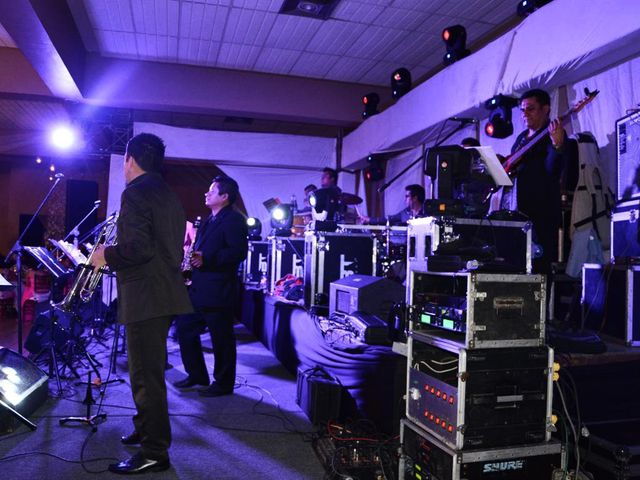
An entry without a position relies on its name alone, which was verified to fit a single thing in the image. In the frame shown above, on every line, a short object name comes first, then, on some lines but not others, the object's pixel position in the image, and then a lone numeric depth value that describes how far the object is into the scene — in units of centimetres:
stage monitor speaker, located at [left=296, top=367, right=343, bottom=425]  322
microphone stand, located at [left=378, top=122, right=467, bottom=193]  598
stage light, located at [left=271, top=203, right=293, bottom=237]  707
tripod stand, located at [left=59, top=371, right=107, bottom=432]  313
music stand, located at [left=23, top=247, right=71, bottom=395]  376
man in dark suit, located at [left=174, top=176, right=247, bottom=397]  392
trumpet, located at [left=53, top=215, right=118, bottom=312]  329
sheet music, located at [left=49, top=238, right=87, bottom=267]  378
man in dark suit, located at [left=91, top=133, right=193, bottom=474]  245
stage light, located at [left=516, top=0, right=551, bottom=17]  455
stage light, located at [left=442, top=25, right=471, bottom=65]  580
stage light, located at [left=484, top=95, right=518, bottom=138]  483
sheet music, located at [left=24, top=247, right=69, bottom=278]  375
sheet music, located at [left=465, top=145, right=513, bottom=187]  270
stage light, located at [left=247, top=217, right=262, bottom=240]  881
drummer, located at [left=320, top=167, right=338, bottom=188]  677
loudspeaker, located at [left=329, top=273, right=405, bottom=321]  378
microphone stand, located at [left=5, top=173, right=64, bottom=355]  400
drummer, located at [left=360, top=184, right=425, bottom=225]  594
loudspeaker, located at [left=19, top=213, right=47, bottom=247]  912
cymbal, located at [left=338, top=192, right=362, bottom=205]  557
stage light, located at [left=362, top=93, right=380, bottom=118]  792
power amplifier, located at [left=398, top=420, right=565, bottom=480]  205
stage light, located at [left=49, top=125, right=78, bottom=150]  823
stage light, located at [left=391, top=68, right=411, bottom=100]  716
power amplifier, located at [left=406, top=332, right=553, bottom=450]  207
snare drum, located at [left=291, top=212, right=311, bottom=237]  730
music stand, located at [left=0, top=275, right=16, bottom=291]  300
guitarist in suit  320
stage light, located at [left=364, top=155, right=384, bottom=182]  814
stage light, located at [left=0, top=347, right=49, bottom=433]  296
